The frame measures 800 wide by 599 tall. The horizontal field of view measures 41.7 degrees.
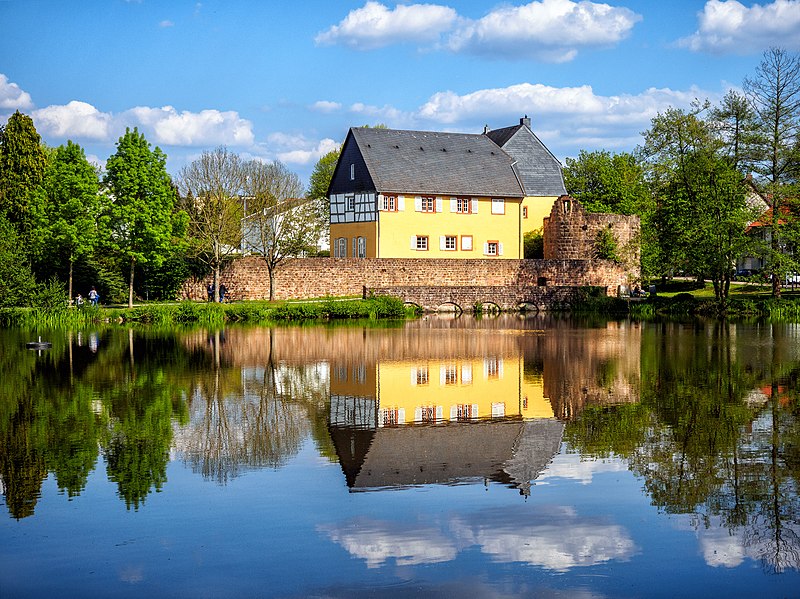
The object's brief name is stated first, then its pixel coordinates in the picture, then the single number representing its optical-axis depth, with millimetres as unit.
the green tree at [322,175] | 86656
